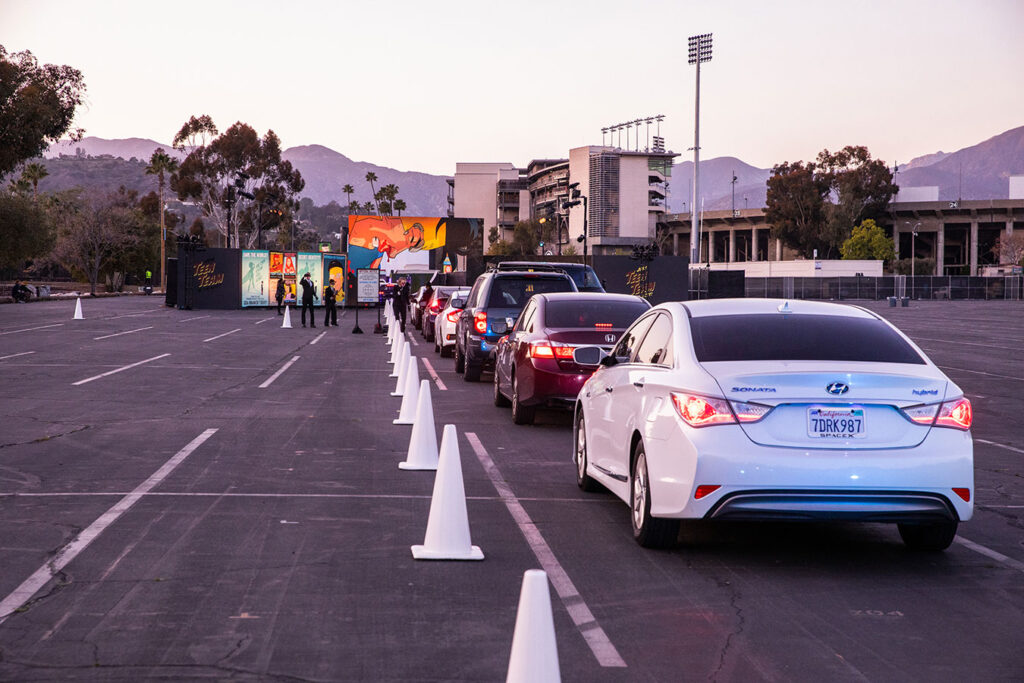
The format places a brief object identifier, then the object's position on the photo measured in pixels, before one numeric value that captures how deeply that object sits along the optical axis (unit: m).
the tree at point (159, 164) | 128.40
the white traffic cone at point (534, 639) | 4.10
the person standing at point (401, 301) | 36.34
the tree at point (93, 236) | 98.62
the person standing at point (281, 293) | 62.06
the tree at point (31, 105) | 55.31
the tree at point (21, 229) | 69.44
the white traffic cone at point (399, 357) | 19.37
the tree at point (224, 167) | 101.06
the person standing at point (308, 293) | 42.22
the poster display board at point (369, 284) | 44.22
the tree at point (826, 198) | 127.75
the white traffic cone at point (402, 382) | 18.25
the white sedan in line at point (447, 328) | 26.95
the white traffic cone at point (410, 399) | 14.67
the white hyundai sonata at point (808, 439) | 6.88
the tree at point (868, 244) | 120.56
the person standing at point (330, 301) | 42.41
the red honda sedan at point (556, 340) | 13.69
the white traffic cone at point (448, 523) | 7.29
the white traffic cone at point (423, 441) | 10.99
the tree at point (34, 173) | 110.56
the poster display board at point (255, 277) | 63.66
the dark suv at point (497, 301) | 19.38
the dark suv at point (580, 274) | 21.55
